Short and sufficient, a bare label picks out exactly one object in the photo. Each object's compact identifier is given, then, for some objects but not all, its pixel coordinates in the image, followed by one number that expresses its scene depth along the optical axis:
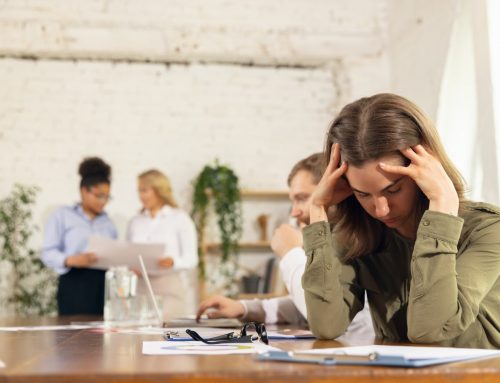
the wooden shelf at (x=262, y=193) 6.12
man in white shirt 2.28
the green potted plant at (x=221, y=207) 5.98
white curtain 4.15
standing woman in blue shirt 4.52
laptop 2.26
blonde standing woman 4.57
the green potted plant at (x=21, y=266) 5.79
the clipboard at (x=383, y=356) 1.06
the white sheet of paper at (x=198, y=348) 1.30
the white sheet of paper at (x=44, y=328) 2.36
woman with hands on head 1.51
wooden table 1.00
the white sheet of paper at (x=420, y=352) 1.15
